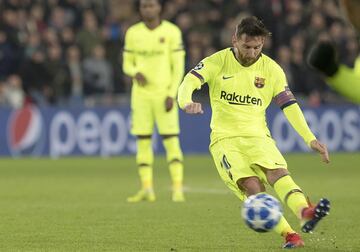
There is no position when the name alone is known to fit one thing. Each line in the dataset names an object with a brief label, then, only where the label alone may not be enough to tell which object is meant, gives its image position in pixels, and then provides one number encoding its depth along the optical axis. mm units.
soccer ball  16828
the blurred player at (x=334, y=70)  14359
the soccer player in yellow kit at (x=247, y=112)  18094
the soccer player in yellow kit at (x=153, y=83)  28859
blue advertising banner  45125
